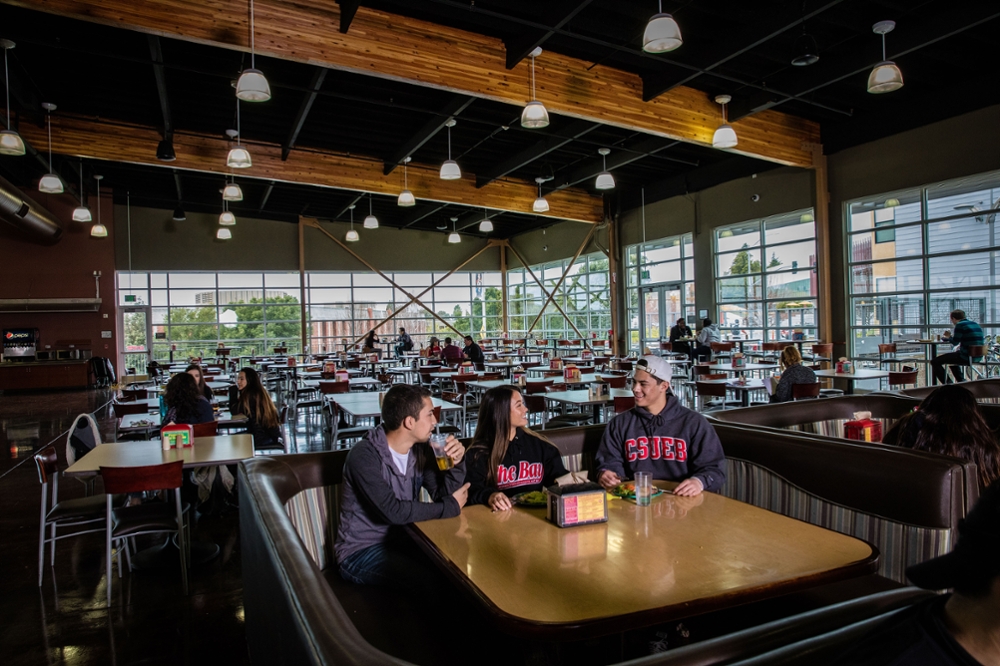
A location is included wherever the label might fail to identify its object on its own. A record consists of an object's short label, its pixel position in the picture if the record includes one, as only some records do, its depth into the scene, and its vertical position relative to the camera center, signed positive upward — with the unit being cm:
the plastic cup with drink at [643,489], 225 -58
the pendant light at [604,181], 911 +221
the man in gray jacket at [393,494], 225 -61
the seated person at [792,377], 545 -45
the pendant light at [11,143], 618 +207
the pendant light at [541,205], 1002 +208
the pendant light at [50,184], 781 +207
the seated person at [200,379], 541 -32
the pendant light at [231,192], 898 +219
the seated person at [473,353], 1141 -31
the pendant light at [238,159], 674 +200
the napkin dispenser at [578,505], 201 -56
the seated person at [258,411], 504 -56
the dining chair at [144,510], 297 -90
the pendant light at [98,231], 1198 +225
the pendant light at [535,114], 576 +204
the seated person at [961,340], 771 -24
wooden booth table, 143 -63
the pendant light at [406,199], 909 +205
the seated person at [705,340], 1152 -21
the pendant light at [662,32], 459 +221
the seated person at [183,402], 446 -41
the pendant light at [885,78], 559 +222
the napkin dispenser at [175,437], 368 -54
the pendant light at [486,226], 1247 +221
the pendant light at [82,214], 1019 +220
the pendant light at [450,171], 777 +208
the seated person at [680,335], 1209 -10
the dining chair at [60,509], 322 -89
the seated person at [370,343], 1428 -10
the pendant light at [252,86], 507 +210
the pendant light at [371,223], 1150 +216
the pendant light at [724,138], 704 +217
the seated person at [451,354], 1106 -32
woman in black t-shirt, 278 -54
